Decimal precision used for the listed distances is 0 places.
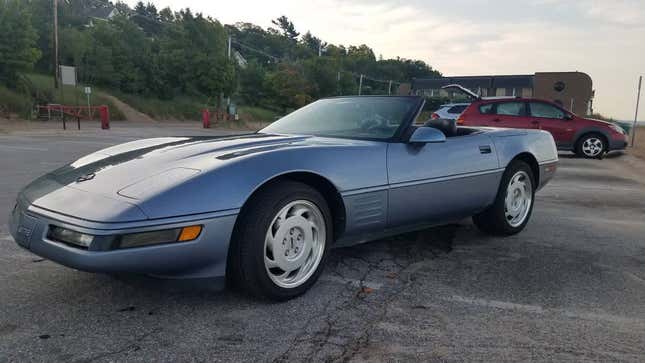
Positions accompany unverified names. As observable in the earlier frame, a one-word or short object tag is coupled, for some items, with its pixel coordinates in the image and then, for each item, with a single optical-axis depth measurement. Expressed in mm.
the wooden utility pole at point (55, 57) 31472
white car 15539
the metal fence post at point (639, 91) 15155
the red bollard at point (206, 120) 30266
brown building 32062
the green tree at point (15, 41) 27969
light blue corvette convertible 2363
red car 12703
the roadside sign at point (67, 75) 30000
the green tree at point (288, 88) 50031
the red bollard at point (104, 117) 23450
